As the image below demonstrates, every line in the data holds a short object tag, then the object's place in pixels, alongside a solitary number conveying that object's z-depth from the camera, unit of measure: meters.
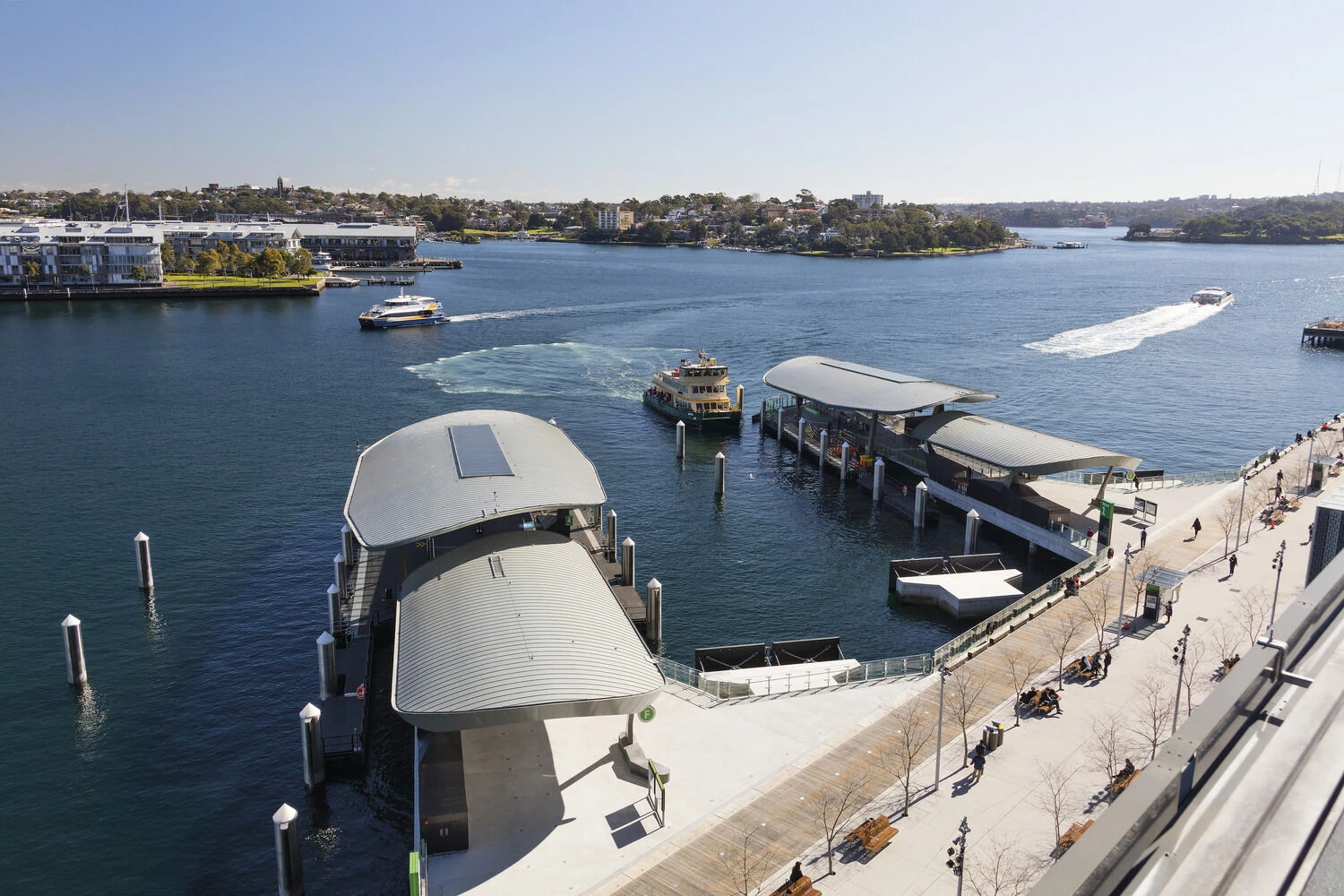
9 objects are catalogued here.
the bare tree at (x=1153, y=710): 27.45
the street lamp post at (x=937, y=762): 25.92
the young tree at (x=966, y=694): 28.72
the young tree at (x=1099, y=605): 35.41
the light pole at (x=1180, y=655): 27.47
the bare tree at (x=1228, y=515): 45.06
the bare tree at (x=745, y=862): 21.83
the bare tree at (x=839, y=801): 23.67
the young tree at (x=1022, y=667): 31.33
